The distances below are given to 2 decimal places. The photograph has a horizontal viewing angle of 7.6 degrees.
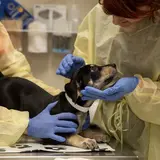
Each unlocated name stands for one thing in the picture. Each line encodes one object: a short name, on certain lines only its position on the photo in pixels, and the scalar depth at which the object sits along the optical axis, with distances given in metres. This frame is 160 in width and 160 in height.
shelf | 4.44
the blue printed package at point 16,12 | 4.47
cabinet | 4.52
